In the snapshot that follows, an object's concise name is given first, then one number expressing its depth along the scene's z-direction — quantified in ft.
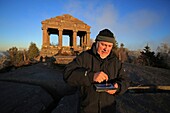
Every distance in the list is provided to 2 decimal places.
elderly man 5.72
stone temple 66.97
